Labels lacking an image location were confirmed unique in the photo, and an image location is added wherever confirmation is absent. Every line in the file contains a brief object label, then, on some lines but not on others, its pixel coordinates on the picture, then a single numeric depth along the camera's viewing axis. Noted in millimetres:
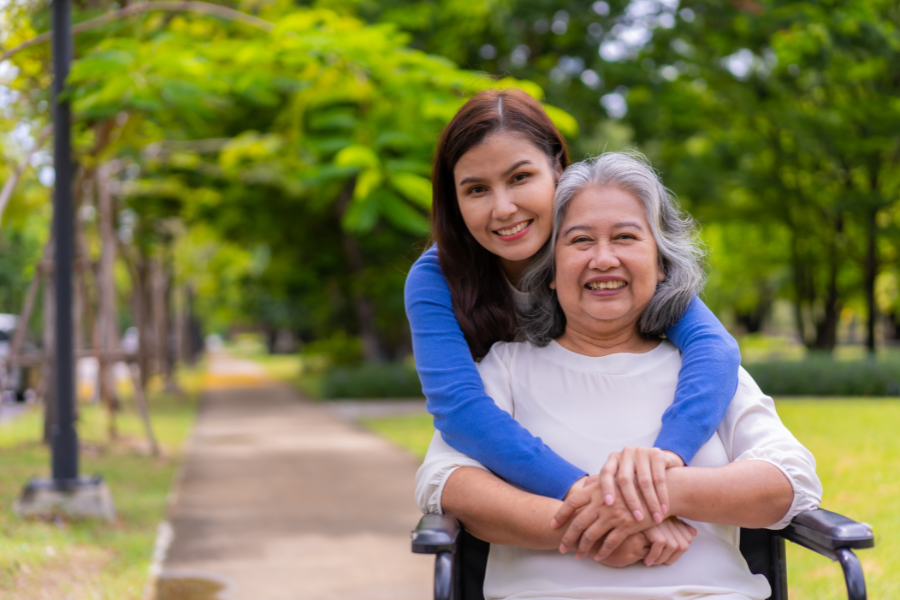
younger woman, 2008
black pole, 5215
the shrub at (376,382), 15766
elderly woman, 1981
